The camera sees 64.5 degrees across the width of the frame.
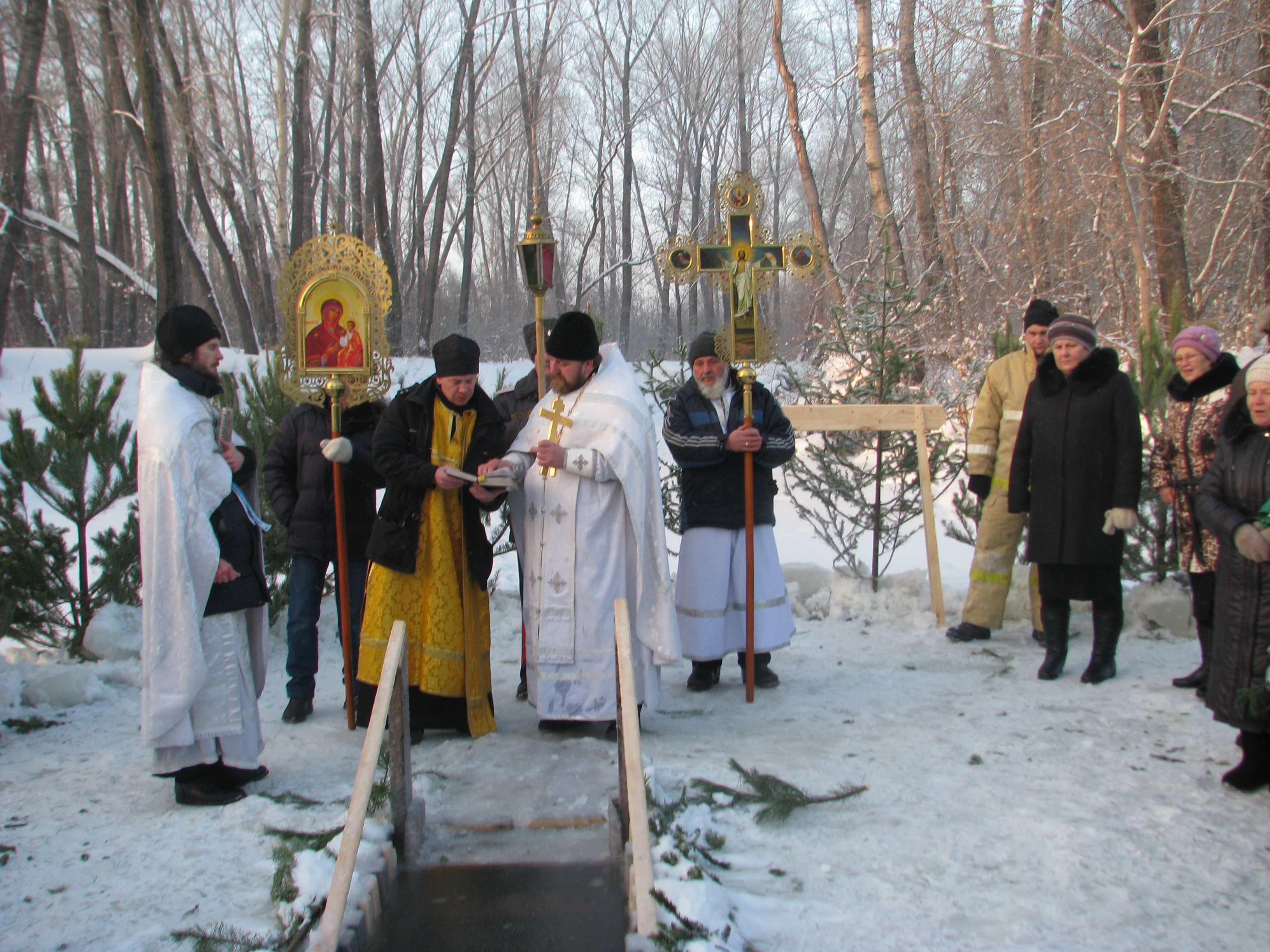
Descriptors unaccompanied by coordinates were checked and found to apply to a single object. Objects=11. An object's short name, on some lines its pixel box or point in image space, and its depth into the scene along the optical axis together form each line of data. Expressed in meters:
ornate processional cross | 5.49
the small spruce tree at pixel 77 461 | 5.77
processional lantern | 4.83
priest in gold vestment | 4.45
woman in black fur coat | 5.07
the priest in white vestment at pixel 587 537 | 4.55
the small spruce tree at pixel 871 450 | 7.40
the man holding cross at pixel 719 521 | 5.31
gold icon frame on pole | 4.82
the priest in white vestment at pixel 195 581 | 3.68
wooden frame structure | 6.52
